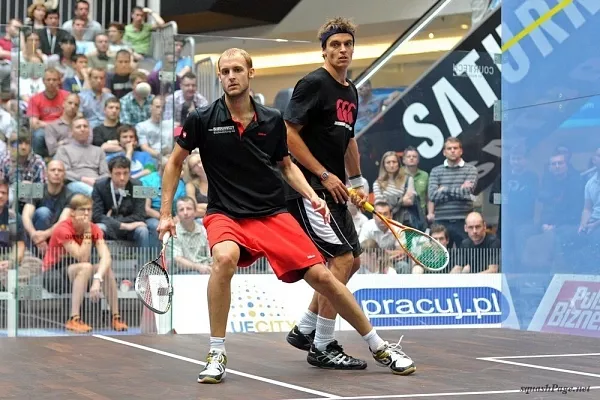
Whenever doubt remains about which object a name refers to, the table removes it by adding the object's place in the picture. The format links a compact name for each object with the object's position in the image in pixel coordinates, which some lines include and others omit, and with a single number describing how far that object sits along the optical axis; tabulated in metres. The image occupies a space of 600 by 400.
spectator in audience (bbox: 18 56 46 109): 13.82
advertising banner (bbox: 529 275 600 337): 12.58
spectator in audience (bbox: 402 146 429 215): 15.87
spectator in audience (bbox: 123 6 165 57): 14.94
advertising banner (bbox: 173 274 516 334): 13.66
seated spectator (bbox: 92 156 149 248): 13.71
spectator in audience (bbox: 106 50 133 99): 15.01
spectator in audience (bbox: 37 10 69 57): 14.09
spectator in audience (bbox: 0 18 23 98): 13.55
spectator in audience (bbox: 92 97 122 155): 14.77
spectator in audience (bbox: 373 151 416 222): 15.78
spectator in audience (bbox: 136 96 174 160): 14.24
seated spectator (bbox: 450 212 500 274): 14.85
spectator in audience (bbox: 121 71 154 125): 14.72
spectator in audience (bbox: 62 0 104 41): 17.23
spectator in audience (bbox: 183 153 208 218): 14.27
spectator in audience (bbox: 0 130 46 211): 13.41
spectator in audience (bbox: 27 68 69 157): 13.91
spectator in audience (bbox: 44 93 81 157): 14.15
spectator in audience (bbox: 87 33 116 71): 14.96
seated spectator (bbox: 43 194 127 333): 13.12
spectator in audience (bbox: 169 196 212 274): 13.80
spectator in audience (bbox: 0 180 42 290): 13.08
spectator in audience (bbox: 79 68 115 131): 14.88
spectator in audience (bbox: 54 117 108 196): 14.04
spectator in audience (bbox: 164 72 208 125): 14.45
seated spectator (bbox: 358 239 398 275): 14.61
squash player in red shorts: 8.61
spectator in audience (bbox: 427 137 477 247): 15.67
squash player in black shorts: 9.47
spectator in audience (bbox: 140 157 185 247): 13.98
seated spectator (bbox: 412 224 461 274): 14.66
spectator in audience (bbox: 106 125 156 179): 14.26
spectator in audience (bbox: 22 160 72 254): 13.29
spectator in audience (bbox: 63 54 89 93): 14.74
